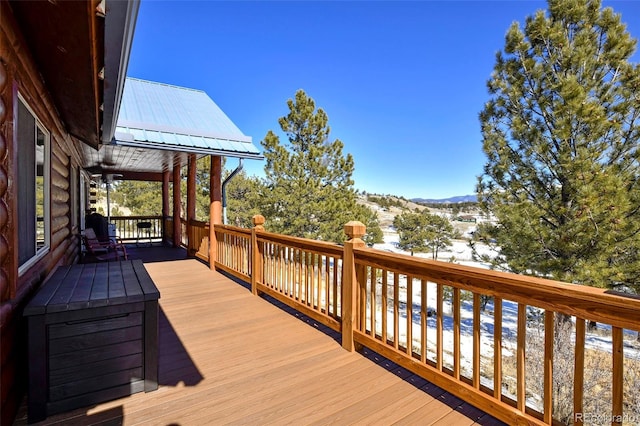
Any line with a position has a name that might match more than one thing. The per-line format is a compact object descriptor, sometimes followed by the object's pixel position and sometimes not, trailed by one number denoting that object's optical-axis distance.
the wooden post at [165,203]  10.88
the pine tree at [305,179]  13.69
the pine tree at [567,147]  6.54
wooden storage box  1.89
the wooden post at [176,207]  9.38
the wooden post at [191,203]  7.85
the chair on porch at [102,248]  6.44
